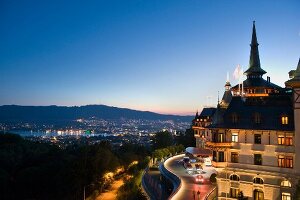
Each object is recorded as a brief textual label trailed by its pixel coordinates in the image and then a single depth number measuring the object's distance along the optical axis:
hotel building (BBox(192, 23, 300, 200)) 34.50
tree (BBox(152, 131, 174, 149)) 114.69
